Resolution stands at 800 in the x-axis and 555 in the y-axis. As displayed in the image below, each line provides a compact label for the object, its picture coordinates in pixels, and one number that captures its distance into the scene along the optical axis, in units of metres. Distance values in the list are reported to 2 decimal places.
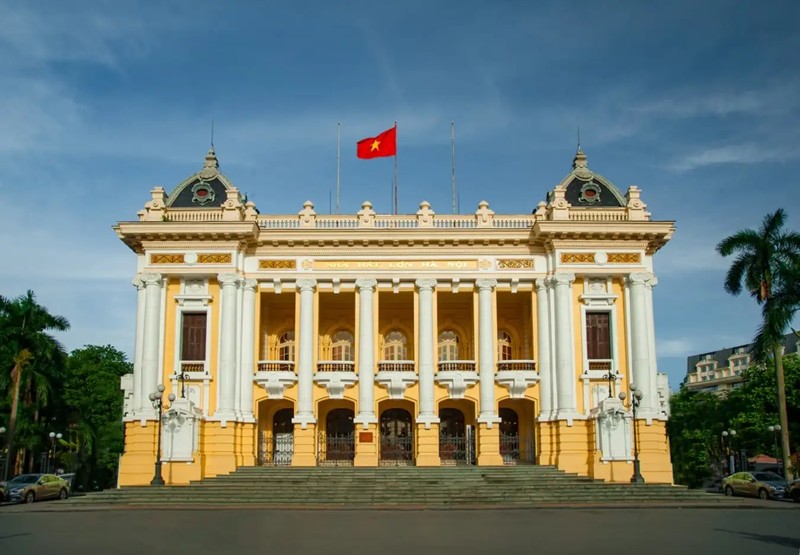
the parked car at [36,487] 34.19
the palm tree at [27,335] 46.97
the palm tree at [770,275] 38.12
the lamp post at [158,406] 31.77
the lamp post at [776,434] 52.94
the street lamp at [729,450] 52.74
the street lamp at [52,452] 48.93
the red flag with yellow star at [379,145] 39.72
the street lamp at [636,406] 32.00
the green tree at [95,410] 58.47
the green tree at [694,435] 61.56
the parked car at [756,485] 33.94
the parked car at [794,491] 32.56
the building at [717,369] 112.00
